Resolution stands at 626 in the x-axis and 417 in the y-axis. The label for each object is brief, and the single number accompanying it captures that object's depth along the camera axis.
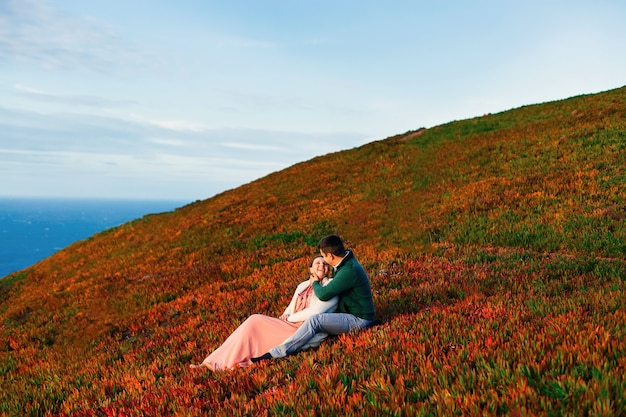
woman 6.83
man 6.73
